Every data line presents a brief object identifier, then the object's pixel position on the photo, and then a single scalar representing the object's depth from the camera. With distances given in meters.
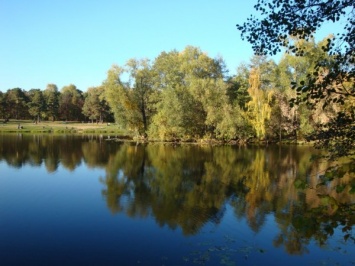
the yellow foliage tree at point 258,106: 44.19
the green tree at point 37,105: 83.62
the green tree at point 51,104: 88.31
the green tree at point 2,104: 81.56
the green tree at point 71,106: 93.12
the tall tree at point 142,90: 52.17
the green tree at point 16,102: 85.06
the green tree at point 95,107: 85.62
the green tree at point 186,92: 46.00
